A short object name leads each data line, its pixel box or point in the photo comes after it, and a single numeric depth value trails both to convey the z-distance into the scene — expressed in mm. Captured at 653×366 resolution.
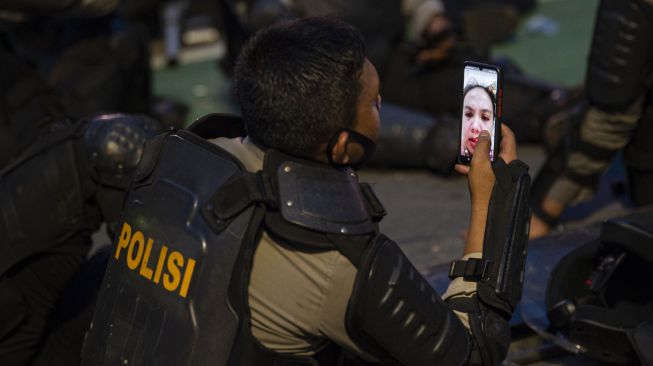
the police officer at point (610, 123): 3736
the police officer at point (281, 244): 2098
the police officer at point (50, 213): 3037
